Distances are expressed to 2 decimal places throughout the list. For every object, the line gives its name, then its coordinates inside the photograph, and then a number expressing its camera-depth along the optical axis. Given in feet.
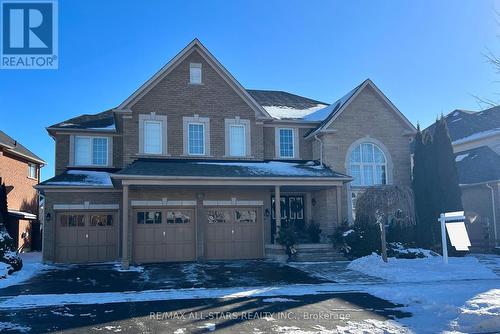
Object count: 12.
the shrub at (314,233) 70.44
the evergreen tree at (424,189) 70.18
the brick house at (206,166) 65.92
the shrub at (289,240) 63.21
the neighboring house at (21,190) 91.44
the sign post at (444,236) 52.90
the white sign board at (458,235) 50.80
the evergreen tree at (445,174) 69.92
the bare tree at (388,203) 62.85
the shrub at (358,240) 63.93
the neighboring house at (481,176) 76.23
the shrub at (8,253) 54.48
